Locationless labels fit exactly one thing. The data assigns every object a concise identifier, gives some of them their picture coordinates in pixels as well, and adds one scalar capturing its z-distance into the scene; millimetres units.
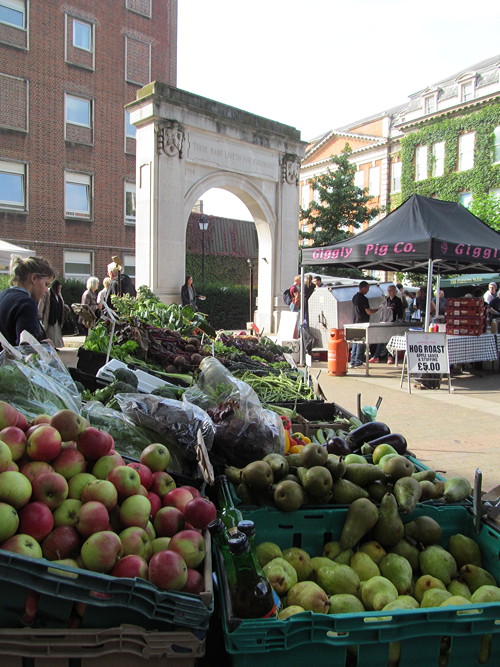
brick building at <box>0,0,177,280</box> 25672
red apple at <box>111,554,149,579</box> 1791
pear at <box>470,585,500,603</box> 2057
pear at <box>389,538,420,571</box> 2379
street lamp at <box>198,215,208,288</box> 22805
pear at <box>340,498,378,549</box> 2363
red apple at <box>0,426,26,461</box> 2031
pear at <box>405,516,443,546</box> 2463
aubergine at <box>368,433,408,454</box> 3297
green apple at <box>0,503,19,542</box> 1745
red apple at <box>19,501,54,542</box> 1830
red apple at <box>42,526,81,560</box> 1846
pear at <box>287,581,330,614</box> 2012
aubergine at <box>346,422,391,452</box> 3471
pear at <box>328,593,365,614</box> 2059
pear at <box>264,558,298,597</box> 2121
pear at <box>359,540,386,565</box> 2361
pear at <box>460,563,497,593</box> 2261
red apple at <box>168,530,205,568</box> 1941
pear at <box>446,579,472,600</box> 2220
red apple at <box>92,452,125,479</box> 2170
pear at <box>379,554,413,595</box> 2242
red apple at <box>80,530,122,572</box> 1792
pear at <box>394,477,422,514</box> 2486
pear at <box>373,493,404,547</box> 2410
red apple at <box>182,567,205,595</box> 1847
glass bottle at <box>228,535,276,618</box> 1776
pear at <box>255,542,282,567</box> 2293
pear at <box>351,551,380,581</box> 2270
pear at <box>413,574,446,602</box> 2219
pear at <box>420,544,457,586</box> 2307
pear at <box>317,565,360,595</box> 2178
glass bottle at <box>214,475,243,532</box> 2230
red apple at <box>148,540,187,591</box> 1779
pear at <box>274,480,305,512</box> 2410
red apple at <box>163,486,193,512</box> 2268
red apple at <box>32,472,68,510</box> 1945
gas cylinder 11406
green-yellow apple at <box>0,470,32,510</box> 1845
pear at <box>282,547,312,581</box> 2270
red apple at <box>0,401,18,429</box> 2166
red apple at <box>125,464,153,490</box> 2320
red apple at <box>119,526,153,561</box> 1907
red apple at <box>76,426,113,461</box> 2221
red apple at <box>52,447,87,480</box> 2105
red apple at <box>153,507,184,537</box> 2141
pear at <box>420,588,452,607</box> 2100
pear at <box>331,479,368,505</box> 2561
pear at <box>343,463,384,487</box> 2713
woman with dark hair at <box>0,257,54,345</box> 4379
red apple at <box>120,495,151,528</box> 2037
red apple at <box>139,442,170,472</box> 2467
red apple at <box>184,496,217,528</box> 2125
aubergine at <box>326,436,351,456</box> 3186
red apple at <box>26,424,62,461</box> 2061
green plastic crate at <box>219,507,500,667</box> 1710
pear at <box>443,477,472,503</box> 2666
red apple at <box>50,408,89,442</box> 2213
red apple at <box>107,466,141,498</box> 2102
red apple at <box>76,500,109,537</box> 1899
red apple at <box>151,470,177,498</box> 2348
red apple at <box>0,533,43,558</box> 1715
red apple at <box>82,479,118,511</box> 1999
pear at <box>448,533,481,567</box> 2400
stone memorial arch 13469
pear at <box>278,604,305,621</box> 1927
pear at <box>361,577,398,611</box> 2080
